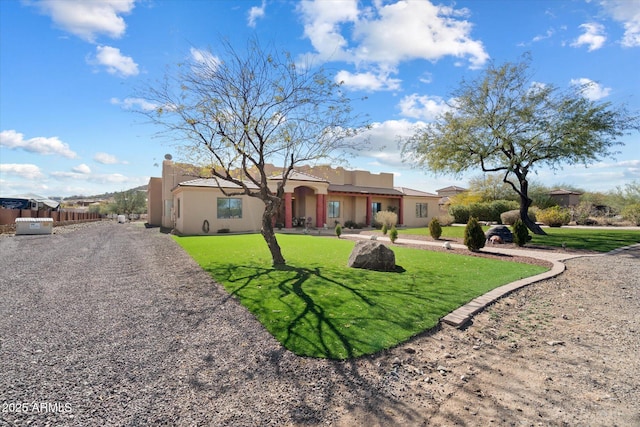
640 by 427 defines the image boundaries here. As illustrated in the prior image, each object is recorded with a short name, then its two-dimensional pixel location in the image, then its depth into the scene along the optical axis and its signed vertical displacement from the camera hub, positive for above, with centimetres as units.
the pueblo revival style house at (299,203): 2044 +95
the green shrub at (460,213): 2953 +19
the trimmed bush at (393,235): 1537 -93
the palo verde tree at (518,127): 1502 +420
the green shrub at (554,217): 2377 -16
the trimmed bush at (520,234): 1378 -80
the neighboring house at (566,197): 3891 +215
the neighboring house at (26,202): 3002 +139
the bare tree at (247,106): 922 +315
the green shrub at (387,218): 2431 -21
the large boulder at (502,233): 1495 -84
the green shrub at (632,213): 2392 +13
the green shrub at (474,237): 1239 -83
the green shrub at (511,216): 2491 -8
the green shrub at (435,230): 1700 -77
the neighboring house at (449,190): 5208 +403
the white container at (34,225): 1930 -56
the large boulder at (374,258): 868 -114
